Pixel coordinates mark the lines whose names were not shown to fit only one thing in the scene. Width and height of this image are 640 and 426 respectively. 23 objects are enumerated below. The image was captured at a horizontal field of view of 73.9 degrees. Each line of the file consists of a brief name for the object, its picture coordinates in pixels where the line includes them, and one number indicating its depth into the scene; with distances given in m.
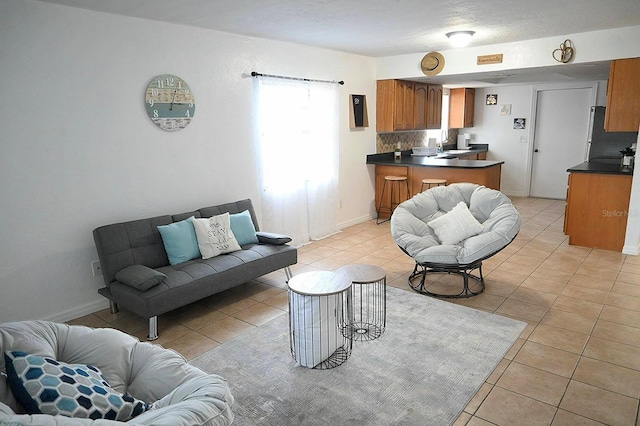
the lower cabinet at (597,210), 4.92
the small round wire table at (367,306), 3.09
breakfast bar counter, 6.17
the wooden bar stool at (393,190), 6.67
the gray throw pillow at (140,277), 3.16
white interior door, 7.63
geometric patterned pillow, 1.51
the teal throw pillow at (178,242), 3.70
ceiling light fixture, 4.49
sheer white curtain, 4.95
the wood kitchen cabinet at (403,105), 6.56
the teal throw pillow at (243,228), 4.16
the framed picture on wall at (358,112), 6.22
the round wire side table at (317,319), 2.69
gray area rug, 2.34
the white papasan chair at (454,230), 3.70
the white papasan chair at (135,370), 1.55
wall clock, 3.88
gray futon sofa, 3.19
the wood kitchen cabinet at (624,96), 4.64
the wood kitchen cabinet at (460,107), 8.47
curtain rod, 4.68
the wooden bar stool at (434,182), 6.28
